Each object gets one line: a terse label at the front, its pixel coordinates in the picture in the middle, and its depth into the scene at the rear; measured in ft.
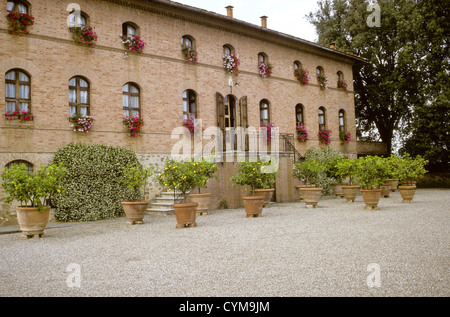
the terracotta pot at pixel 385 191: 53.06
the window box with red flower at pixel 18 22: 36.86
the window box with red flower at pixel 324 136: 65.31
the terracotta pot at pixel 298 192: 53.26
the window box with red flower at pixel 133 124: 43.80
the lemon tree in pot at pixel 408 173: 44.39
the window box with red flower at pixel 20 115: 36.11
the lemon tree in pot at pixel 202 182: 32.73
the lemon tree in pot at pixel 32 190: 25.85
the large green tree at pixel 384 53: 74.30
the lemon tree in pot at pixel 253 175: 37.63
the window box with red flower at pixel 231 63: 53.67
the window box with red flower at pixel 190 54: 49.26
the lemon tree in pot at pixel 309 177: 42.14
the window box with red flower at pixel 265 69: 57.67
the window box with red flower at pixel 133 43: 44.45
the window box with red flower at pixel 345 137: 69.05
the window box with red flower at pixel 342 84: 70.69
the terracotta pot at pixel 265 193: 43.38
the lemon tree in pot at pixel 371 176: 37.60
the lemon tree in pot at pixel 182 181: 29.99
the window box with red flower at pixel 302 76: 62.90
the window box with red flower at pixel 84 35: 40.88
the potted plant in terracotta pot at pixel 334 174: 55.57
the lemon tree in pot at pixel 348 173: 44.85
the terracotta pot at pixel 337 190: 57.26
